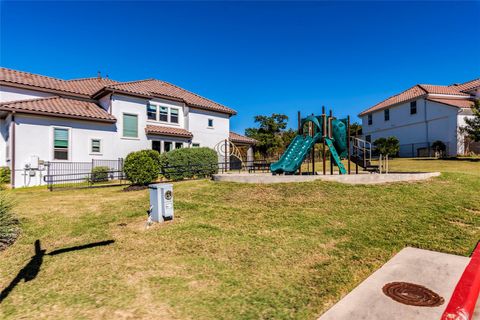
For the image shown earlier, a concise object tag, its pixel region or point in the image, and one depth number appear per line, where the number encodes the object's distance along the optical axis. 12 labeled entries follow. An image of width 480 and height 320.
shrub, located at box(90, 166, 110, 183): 18.03
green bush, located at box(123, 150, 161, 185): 14.09
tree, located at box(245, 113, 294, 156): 44.97
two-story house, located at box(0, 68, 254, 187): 17.98
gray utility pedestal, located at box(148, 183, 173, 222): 7.19
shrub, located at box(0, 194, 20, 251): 6.12
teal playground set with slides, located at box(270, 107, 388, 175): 13.14
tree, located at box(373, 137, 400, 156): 30.59
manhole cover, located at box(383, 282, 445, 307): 3.32
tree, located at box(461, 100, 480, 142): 23.06
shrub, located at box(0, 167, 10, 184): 17.59
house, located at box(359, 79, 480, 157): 26.50
